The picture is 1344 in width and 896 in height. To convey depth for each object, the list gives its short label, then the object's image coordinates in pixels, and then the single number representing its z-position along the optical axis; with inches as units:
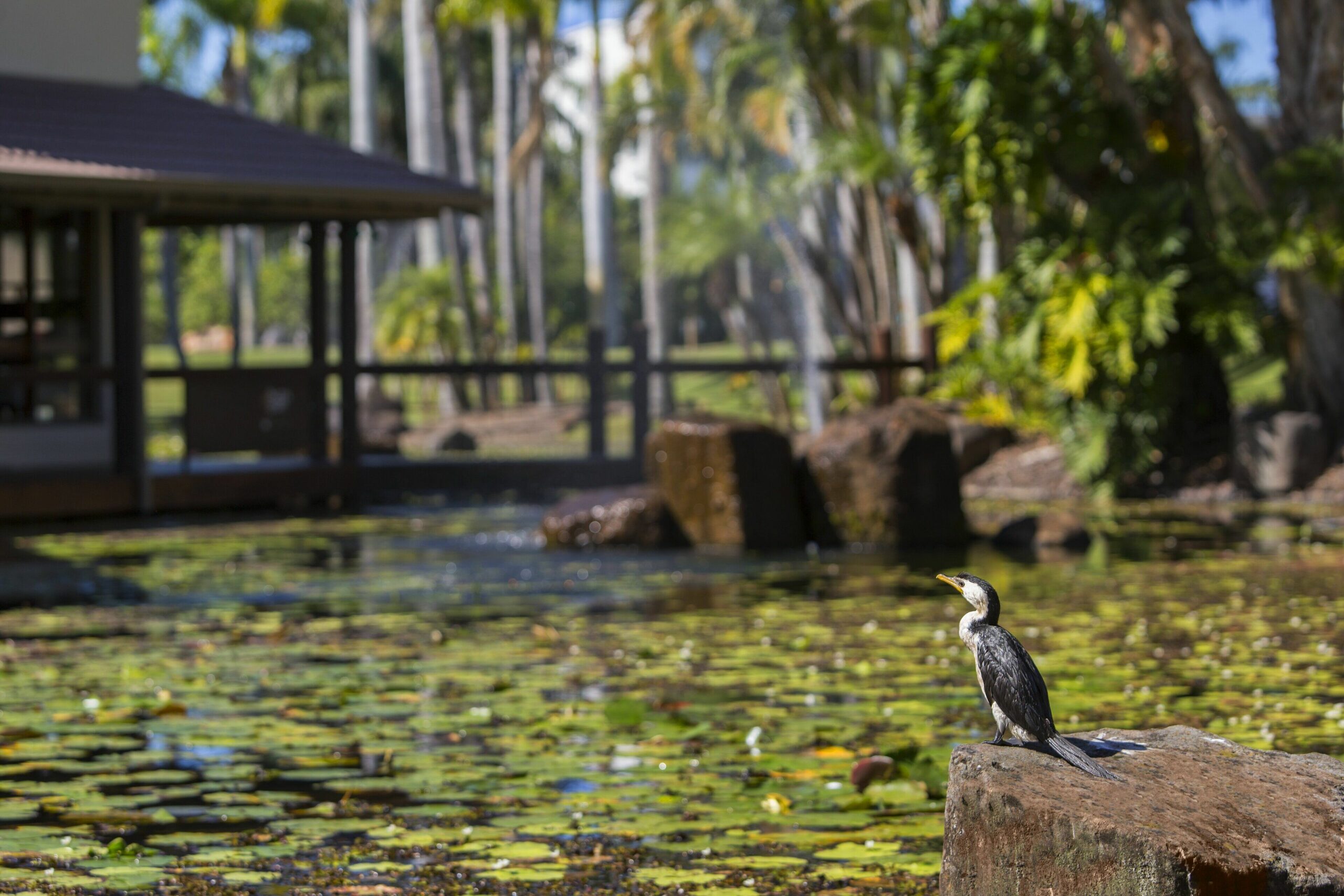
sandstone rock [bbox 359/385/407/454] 1173.1
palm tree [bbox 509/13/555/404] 1530.5
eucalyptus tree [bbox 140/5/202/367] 1911.9
